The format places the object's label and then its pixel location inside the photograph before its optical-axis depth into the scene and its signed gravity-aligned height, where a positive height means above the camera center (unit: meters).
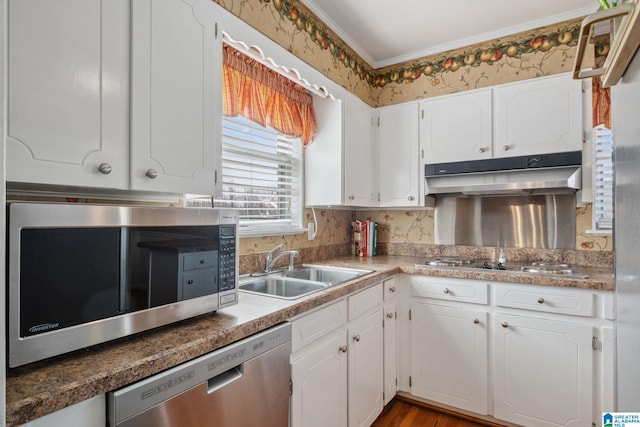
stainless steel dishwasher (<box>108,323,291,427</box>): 0.80 -0.50
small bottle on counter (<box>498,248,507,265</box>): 2.34 -0.31
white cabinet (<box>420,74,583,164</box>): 2.12 +0.65
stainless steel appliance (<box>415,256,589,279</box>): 1.95 -0.33
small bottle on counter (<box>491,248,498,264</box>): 2.54 -0.29
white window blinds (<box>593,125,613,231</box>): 2.18 +0.24
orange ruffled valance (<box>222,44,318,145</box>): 1.71 +0.69
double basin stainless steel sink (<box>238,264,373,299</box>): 1.79 -0.38
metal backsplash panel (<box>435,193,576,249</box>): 2.35 -0.04
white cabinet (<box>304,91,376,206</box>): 2.34 +0.43
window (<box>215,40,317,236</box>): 1.79 +0.48
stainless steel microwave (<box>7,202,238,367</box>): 0.72 -0.15
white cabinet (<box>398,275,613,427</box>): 1.78 -0.78
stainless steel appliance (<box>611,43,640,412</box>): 0.61 -0.03
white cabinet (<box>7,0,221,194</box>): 0.81 +0.35
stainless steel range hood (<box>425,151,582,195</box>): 2.09 +0.28
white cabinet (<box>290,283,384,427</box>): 1.37 -0.71
